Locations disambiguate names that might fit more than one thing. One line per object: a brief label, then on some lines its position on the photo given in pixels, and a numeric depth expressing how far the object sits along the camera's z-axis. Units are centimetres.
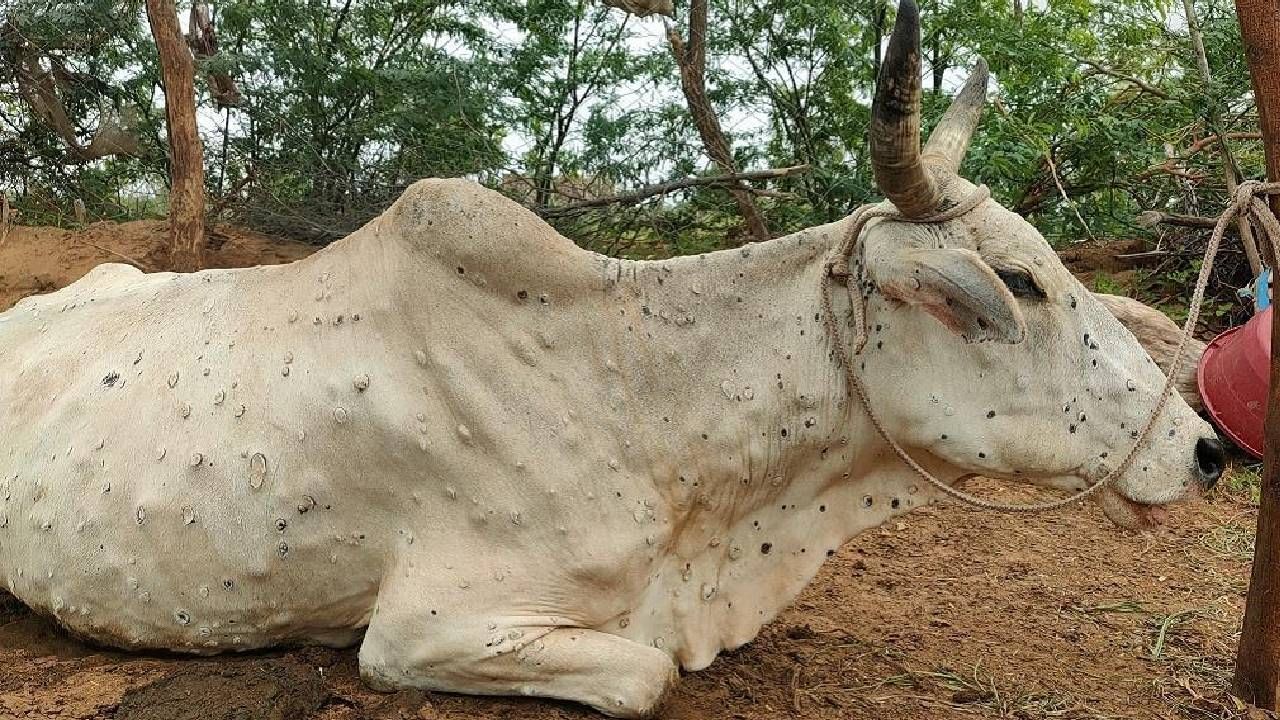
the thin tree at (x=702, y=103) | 750
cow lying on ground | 299
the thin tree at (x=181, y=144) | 670
